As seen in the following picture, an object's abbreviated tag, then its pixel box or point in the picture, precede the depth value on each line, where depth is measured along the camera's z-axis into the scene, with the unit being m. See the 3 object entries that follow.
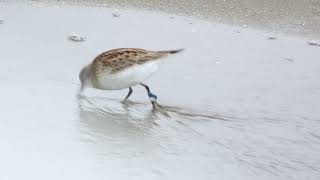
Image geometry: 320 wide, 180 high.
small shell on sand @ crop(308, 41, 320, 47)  13.33
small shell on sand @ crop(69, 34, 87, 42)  12.38
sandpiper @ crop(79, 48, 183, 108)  9.35
